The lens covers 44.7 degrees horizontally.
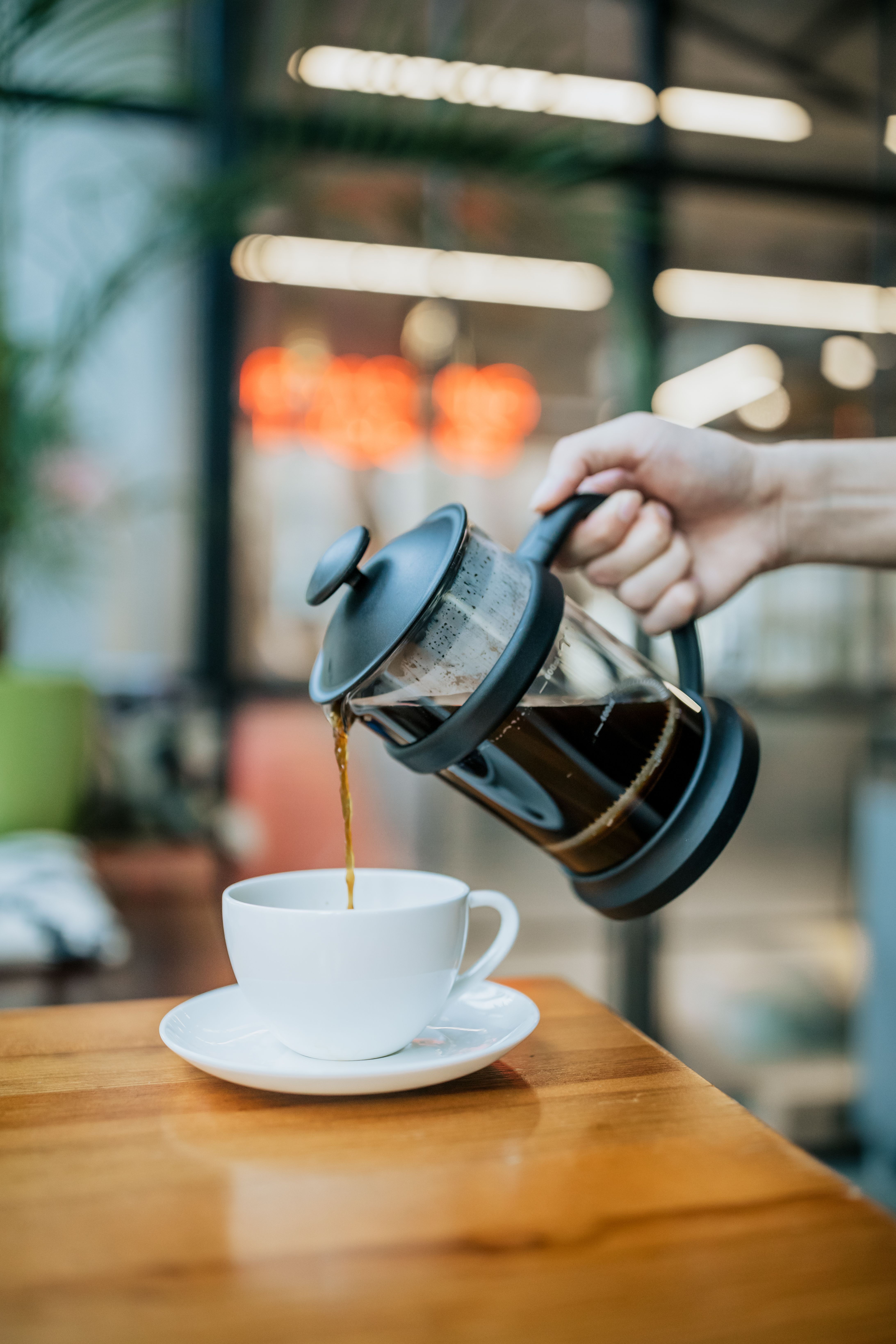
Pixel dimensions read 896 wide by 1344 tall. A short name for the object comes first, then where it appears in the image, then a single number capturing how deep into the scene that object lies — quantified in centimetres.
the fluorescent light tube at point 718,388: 283
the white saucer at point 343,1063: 46
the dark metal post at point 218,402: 260
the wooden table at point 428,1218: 31
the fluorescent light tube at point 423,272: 265
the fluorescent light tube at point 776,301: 284
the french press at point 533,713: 53
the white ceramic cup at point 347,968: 48
